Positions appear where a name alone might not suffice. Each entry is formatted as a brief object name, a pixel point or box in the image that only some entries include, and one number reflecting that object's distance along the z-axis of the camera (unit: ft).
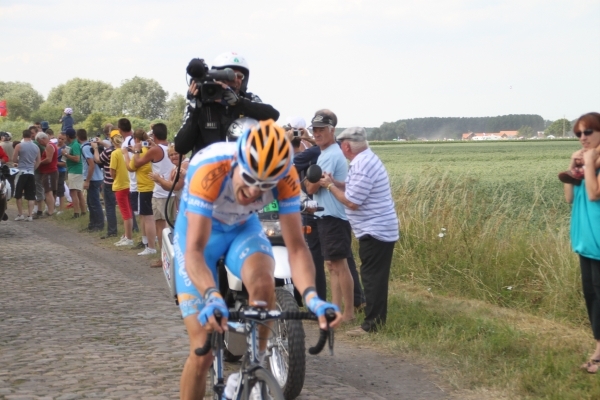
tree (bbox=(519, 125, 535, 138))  354.95
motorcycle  19.30
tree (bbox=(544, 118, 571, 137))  298.27
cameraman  23.48
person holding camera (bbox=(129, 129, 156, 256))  45.29
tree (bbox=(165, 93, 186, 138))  244.38
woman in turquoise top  21.53
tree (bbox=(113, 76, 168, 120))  337.93
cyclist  12.96
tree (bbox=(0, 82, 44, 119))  421.18
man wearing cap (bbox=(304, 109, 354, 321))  29.45
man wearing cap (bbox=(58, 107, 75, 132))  81.93
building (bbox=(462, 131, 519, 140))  360.48
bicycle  12.51
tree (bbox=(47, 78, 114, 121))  363.15
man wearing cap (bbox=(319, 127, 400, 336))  28.02
